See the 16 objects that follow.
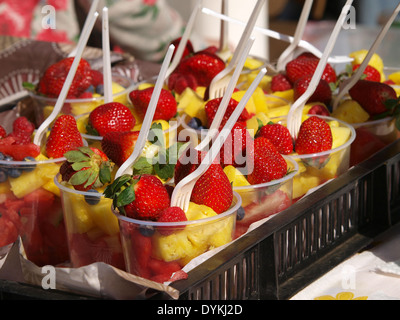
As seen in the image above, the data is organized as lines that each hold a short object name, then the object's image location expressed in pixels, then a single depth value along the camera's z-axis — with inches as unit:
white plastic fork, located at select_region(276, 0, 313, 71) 38.7
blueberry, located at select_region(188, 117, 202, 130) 34.7
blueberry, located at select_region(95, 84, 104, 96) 39.1
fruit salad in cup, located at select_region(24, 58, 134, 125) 38.4
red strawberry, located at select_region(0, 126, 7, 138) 33.8
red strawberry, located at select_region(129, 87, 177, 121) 35.0
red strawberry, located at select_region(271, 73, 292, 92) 39.6
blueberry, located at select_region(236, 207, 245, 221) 29.8
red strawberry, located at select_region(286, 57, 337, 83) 39.1
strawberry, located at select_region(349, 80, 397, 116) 36.0
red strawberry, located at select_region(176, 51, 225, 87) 40.2
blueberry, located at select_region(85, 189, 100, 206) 29.3
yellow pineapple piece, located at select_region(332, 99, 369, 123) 36.0
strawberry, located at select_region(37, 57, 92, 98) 38.4
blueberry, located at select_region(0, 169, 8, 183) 31.7
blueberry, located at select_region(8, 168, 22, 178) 31.6
